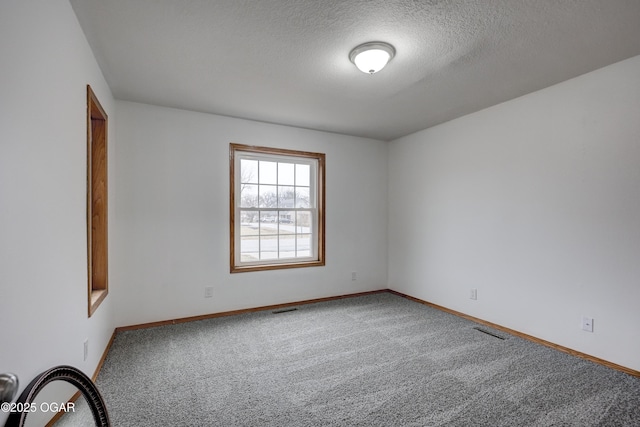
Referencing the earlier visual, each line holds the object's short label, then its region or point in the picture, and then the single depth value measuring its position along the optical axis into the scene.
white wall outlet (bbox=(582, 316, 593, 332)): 2.64
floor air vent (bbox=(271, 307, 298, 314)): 3.91
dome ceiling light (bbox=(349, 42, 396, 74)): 2.19
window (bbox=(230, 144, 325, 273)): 3.97
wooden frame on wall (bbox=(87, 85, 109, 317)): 2.76
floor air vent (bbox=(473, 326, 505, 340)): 3.11
